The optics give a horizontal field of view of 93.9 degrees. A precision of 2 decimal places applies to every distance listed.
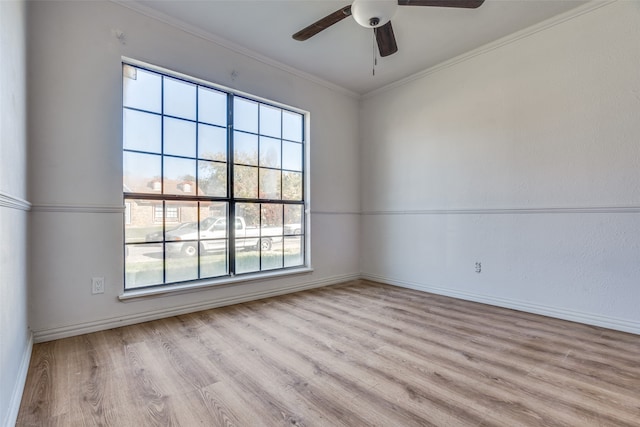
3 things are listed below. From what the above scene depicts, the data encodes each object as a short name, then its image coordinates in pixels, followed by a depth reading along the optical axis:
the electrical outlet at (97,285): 2.33
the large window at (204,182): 2.61
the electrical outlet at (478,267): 3.17
